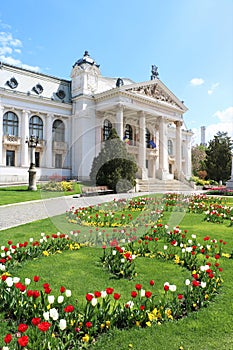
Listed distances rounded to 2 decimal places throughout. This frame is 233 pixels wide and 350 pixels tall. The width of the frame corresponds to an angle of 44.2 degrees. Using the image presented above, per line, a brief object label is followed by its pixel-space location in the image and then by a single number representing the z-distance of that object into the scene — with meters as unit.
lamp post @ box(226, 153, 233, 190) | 27.63
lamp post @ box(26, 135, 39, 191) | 21.94
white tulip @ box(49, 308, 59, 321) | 2.76
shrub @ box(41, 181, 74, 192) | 18.78
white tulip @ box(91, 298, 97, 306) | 2.97
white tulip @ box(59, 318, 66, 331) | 2.62
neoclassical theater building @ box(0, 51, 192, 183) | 32.34
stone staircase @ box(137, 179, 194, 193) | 25.83
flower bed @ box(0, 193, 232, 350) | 2.82
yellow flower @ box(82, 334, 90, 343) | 2.89
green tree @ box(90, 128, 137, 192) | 20.22
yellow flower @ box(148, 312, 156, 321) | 3.26
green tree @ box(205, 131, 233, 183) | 47.06
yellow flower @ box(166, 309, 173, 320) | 3.36
